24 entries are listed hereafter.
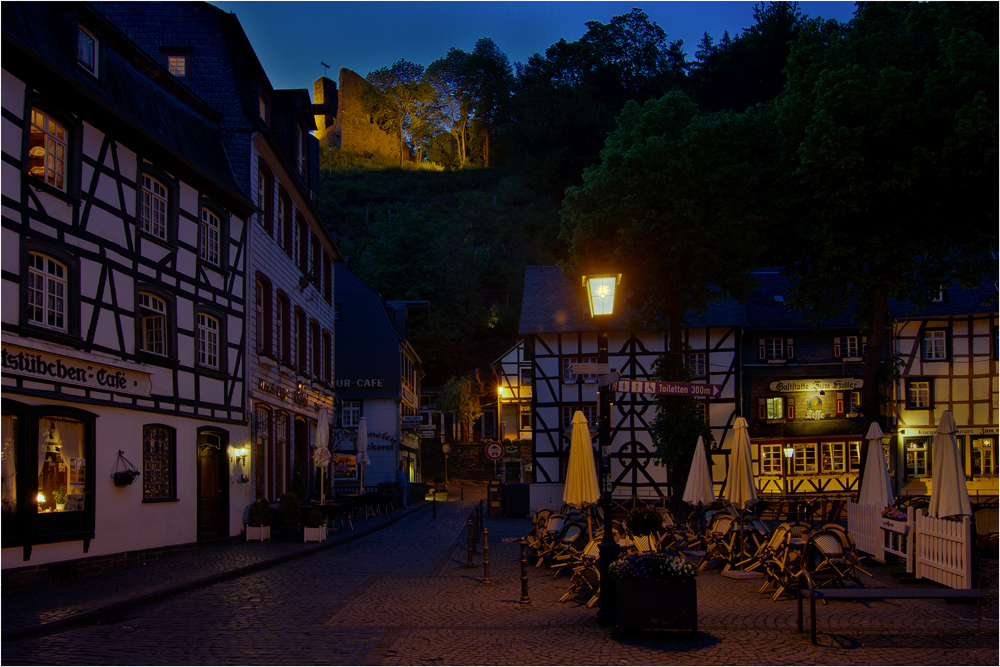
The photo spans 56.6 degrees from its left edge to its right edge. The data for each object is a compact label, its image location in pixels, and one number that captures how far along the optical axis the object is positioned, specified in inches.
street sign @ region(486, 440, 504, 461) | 1023.6
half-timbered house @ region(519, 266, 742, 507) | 1350.9
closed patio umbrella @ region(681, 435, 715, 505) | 769.6
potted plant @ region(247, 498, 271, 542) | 822.5
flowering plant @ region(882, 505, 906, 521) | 599.8
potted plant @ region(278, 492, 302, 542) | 813.2
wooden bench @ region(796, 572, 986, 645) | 379.5
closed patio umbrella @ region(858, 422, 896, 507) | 621.3
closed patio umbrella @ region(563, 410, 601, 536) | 708.7
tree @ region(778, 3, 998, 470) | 742.5
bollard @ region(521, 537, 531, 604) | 443.8
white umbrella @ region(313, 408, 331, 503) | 941.8
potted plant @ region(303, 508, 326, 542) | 811.4
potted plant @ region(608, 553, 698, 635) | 345.4
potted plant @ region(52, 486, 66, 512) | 568.1
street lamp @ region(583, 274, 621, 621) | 384.8
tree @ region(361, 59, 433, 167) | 4734.3
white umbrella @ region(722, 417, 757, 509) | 719.1
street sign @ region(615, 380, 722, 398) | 433.1
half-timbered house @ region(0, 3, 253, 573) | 536.4
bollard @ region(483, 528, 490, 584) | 523.8
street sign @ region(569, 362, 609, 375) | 415.0
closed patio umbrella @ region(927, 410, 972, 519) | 512.7
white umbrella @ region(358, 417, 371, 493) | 1228.8
